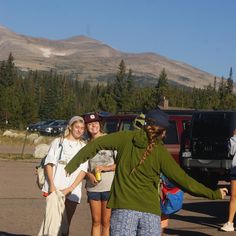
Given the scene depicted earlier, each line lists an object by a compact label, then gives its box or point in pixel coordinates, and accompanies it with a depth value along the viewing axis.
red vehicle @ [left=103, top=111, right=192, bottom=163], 15.64
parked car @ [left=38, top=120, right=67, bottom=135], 65.00
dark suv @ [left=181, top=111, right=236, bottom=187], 14.85
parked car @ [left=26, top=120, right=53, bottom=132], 65.82
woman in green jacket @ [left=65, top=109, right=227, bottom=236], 4.91
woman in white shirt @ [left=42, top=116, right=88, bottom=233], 7.02
